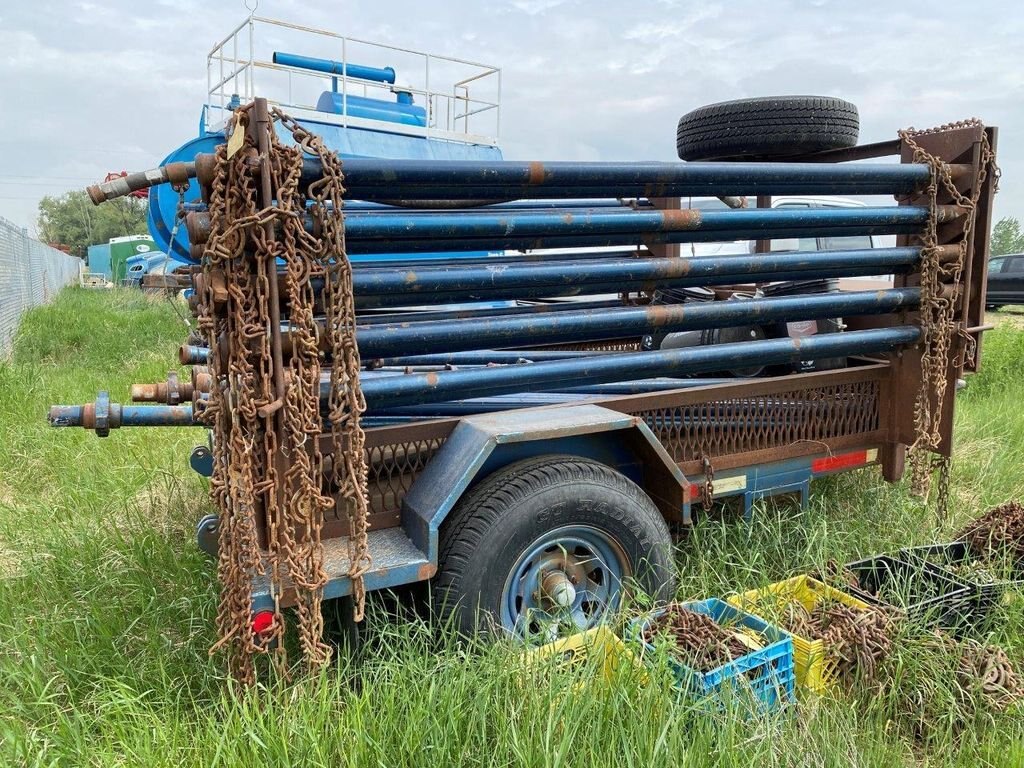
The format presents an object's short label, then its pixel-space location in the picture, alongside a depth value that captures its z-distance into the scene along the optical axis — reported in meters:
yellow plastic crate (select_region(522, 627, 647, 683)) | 2.48
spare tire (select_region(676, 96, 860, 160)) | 4.47
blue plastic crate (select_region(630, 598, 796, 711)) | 2.44
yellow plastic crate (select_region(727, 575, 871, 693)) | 2.79
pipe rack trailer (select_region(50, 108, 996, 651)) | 2.81
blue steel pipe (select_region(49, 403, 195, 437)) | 3.09
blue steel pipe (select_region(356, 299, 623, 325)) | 3.27
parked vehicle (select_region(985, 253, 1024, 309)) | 18.92
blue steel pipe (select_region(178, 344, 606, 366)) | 4.04
